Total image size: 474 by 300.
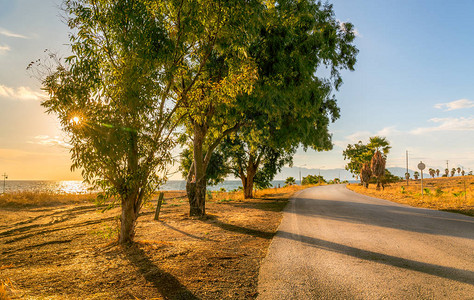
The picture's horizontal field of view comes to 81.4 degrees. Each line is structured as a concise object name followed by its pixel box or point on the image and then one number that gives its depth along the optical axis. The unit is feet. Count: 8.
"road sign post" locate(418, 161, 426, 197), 88.33
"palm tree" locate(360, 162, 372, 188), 158.61
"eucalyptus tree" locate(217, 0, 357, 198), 37.99
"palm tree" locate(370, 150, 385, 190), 138.00
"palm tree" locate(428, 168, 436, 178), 349.25
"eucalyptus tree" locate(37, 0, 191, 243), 20.15
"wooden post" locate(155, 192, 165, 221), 42.60
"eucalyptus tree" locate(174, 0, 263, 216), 26.84
